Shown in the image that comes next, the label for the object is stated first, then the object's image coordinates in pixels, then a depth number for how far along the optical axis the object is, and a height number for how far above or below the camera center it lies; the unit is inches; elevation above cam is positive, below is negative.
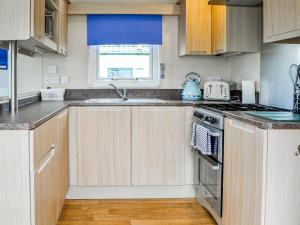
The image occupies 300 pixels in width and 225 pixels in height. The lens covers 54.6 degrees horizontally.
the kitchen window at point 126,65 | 128.0 +13.7
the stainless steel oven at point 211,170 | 85.0 -23.8
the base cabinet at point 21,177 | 58.9 -16.9
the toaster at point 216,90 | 118.1 +2.8
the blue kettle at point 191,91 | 121.9 +2.4
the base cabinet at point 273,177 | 60.9 -17.1
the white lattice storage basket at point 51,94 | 120.5 +0.7
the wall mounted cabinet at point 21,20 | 71.5 +18.8
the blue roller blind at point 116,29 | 125.2 +28.8
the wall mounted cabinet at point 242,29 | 105.2 +24.7
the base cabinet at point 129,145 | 109.1 -18.5
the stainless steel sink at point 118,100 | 109.8 -1.6
